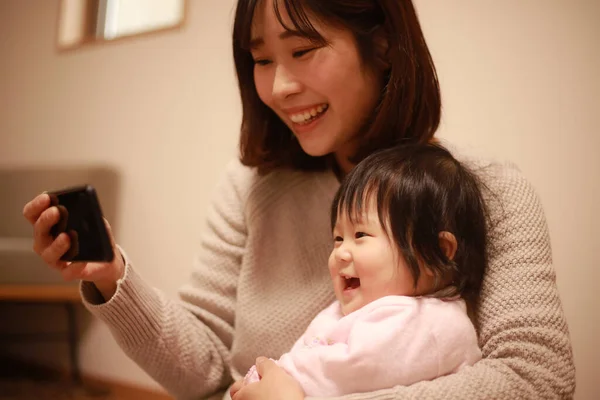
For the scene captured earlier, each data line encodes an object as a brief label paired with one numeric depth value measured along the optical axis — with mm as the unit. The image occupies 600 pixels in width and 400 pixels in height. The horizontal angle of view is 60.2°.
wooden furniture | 2018
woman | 761
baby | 720
